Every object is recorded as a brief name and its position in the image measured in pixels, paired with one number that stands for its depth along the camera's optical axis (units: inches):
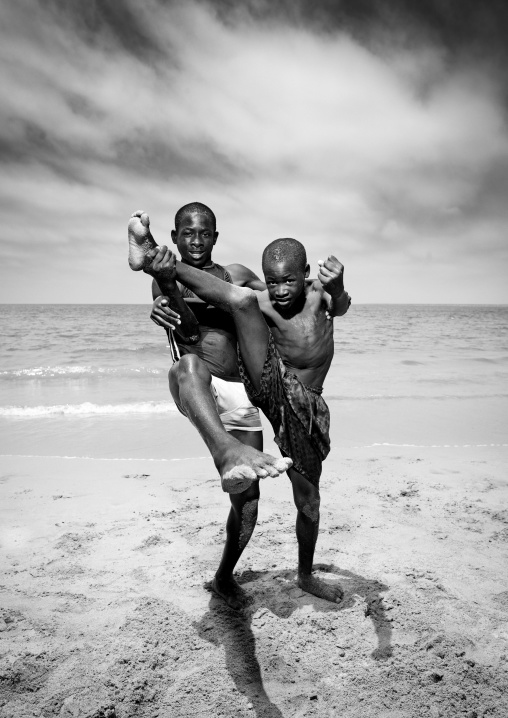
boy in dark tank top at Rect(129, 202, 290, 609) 95.0
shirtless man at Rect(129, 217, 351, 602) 97.8
